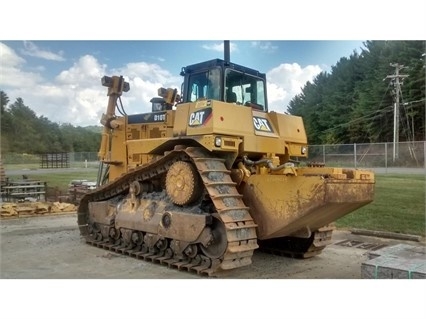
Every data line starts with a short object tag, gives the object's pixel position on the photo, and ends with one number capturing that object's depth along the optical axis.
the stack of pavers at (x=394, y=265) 4.23
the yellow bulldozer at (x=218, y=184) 4.89
